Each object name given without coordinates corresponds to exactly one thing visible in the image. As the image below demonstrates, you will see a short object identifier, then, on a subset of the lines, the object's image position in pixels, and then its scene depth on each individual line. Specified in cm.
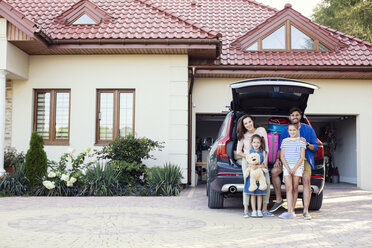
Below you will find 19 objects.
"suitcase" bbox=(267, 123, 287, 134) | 823
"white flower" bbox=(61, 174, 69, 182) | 1045
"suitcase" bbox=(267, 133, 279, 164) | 794
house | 1254
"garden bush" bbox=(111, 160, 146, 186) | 1108
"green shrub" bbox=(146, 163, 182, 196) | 1071
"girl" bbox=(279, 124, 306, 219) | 739
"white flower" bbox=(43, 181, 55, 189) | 1033
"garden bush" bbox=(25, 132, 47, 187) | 1093
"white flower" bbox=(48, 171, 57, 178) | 1049
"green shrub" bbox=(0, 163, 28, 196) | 1077
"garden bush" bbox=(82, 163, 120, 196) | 1069
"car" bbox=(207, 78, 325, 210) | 751
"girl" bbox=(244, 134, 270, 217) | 741
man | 749
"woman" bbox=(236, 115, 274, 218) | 753
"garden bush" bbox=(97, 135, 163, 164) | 1146
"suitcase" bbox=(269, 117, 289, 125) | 830
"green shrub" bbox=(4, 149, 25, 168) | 1229
